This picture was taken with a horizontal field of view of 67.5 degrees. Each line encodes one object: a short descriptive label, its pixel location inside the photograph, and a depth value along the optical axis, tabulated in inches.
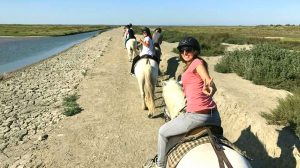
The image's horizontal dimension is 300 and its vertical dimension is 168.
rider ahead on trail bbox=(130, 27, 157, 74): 278.3
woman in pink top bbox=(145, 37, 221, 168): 117.0
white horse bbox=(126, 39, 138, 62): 550.0
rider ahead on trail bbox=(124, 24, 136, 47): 570.2
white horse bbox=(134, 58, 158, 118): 260.9
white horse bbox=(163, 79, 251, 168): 100.1
